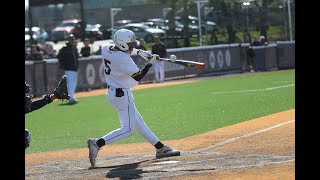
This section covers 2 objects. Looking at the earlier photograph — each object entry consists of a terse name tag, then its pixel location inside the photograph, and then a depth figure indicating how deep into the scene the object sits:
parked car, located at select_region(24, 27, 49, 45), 53.88
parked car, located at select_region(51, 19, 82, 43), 53.25
